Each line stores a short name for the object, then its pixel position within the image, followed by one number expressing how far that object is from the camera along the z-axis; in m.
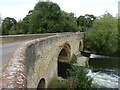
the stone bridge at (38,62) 2.17
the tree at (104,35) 19.45
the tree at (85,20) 45.84
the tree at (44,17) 22.27
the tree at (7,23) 31.33
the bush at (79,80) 8.40
